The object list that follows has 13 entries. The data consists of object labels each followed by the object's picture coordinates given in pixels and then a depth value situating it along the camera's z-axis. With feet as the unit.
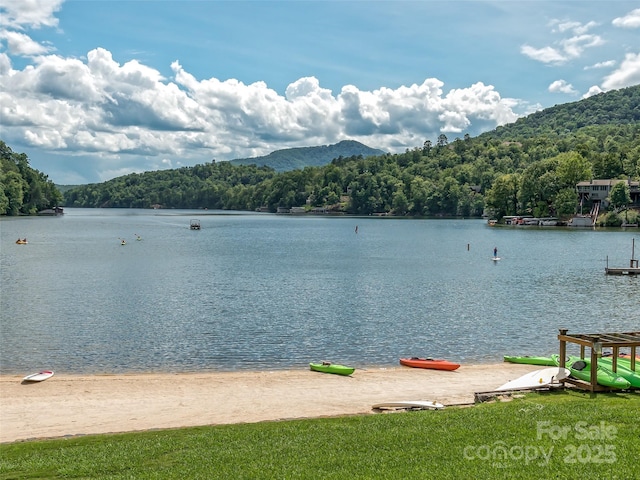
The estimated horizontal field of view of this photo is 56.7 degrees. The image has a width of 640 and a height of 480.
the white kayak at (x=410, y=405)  74.43
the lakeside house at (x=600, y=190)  630.74
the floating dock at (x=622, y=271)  255.29
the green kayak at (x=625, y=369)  75.31
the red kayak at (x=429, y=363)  108.27
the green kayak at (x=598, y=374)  74.43
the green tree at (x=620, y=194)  609.01
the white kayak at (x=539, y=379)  78.59
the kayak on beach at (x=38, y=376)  100.32
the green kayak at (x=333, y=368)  105.28
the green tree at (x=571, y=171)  647.56
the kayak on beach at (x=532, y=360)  109.91
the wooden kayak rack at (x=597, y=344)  72.59
